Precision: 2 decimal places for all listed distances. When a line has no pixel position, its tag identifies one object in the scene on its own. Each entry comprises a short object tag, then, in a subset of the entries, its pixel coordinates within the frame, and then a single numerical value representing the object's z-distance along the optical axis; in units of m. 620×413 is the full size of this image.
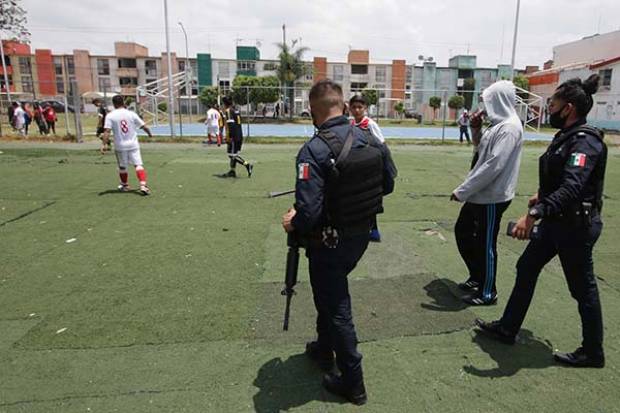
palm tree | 47.66
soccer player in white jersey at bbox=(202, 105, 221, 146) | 17.98
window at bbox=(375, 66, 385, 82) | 74.31
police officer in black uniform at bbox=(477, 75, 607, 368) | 2.78
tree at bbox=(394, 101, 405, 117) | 52.22
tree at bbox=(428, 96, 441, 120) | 48.09
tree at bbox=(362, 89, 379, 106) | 42.53
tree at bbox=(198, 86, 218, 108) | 40.47
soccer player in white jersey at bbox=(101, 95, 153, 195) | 8.30
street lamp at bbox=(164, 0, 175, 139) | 20.66
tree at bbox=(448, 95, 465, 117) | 46.56
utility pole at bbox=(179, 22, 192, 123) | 30.80
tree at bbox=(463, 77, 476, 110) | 61.56
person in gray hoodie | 3.71
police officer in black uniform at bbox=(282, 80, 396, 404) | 2.42
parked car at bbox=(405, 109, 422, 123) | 51.72
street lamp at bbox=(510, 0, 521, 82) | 26.58
